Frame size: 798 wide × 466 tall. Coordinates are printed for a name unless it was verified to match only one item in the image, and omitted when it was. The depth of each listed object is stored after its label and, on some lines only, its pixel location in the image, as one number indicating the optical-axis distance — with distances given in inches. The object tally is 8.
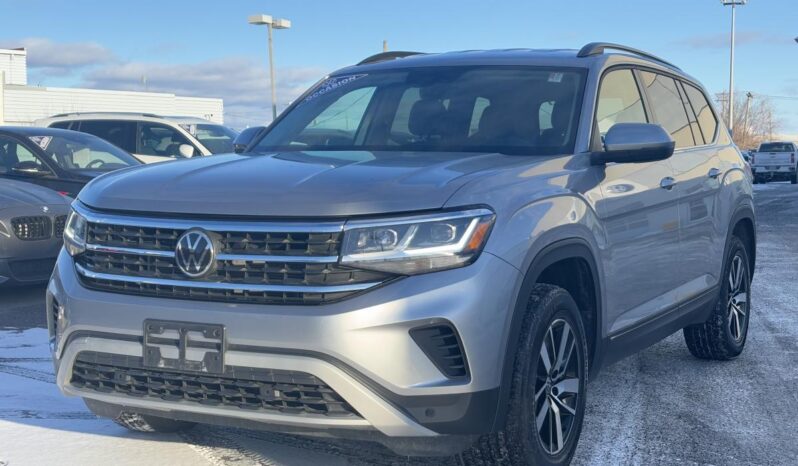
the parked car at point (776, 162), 1593.3
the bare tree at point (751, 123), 4229.8
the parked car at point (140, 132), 624.4
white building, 2044.8
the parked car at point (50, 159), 414.6
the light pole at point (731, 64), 2498.8
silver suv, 130.0
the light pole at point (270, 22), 1145.9
